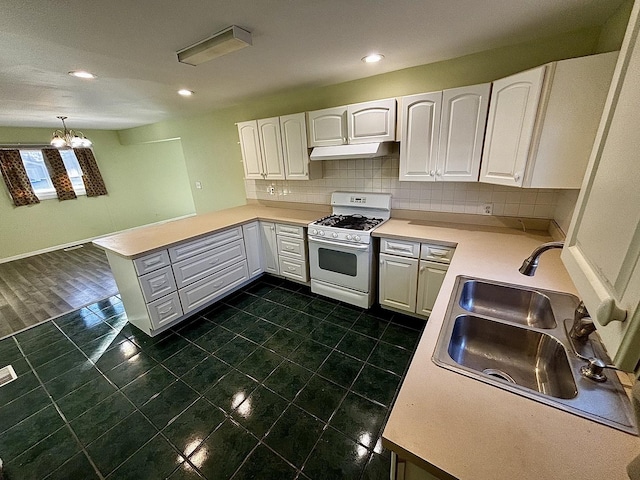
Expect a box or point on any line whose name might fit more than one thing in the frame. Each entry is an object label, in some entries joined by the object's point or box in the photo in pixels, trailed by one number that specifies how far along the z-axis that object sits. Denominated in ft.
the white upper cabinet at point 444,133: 6.38
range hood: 7.65
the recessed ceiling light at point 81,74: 6.54
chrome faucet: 3.51
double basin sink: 2.52
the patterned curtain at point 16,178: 14.46
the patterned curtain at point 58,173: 15.99
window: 15.57
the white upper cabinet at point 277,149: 9.32
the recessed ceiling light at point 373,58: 6.59
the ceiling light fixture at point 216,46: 4.93
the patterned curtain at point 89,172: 17.24
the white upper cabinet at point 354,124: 7.48
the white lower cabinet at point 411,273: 7.21
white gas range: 8.25
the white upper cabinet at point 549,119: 4.61
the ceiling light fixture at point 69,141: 11.79
